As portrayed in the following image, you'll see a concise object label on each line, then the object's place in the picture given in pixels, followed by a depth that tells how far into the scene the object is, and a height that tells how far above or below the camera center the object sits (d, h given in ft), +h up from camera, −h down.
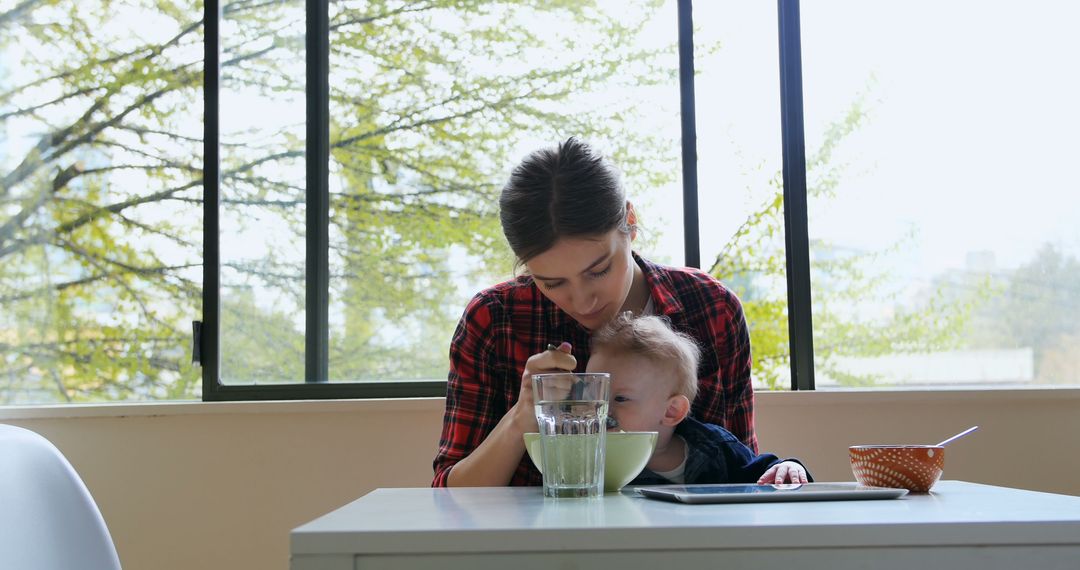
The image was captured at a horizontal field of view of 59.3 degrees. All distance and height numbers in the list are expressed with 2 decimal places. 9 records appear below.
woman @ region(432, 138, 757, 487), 5.12 +0.12
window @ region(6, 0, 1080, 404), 8.57 +1.43
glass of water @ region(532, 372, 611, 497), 3.53 -0.38
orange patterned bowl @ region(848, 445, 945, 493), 3.73 -0.56
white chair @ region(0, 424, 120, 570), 3.68 -0.71
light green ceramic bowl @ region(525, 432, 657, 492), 3.82 -0.51
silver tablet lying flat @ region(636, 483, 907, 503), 3.15 -0.58
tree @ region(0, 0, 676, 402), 8.90 +1.55
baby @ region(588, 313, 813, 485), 4.91 -0.42
